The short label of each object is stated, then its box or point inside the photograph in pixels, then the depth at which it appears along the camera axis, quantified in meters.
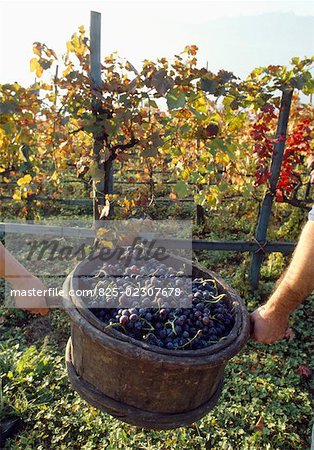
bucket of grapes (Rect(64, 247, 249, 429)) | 1.31
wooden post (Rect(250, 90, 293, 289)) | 3.63
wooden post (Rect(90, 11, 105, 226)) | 2.09
